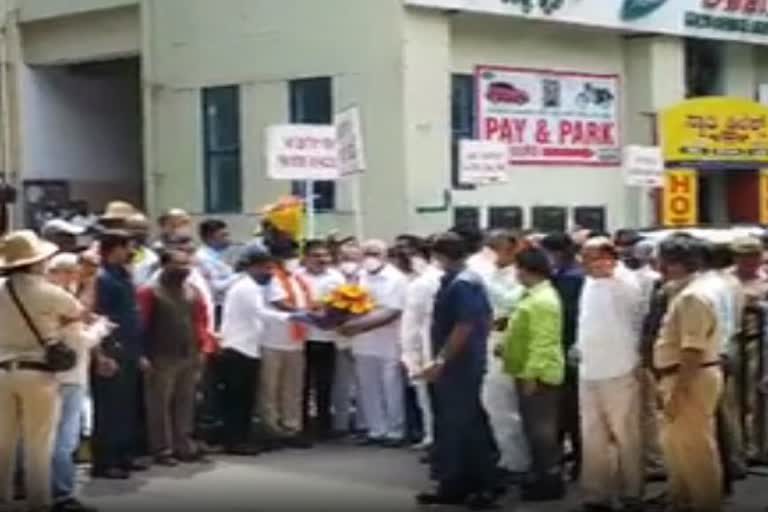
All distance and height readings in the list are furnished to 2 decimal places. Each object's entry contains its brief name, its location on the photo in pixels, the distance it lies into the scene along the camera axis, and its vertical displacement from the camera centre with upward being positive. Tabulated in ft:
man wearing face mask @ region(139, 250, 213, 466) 44.37 -4.77
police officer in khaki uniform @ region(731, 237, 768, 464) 41.01 -4.60
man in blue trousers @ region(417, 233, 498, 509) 36.24 -4.53
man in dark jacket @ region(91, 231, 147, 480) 41.91 -4.82
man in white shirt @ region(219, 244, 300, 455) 47.19 -4.90
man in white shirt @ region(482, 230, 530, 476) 39.37 -5.64
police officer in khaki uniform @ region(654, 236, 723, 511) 33.12 -4.34
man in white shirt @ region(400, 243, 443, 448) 40.70 -3.80
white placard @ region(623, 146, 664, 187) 66.18 +0.24
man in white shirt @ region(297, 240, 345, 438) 49.47 -5.37
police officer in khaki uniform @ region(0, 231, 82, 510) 34.99 -3.68
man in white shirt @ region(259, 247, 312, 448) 47.98 -5.37
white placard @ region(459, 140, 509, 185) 62.90 +0.52
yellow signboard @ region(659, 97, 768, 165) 83.82 +2.13
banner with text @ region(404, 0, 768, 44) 74.64 +7.82
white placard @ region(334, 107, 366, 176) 57.21 +1.26
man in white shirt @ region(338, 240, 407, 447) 48.24 -5.15
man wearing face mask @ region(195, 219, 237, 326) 49.75 -2.53
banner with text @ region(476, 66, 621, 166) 76.79 +2.90
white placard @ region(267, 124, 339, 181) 57.88 +0.92
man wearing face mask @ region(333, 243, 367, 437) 49.88 -6.46
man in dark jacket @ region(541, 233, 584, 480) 39.91 -3.33
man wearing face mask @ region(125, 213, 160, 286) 45.86 -2.16
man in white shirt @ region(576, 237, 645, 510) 35.68 -4.63
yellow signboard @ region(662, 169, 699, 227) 83.51 -1.32
